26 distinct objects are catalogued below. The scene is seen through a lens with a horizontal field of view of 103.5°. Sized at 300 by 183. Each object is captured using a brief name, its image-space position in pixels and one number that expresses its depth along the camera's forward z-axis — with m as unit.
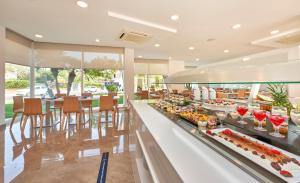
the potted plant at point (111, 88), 4.18
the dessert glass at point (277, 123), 0.75
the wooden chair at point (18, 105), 3.07
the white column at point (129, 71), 5.05
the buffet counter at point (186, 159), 0.51
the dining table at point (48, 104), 3.27
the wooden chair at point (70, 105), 2.99
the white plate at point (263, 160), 0.45
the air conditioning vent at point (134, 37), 3.41
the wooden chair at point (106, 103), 3.19
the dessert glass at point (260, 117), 0.83
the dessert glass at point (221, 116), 1.04
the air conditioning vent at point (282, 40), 3.21
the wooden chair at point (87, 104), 3.61
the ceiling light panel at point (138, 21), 2.67
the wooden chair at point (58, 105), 3.33
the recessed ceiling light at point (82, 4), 2.25
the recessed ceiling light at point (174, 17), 2.69
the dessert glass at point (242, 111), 1.02
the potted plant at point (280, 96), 1.01
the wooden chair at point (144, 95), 4.49
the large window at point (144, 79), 6.92
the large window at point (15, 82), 3.61
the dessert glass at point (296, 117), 0.78
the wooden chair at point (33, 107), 2.85
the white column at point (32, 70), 4.30
